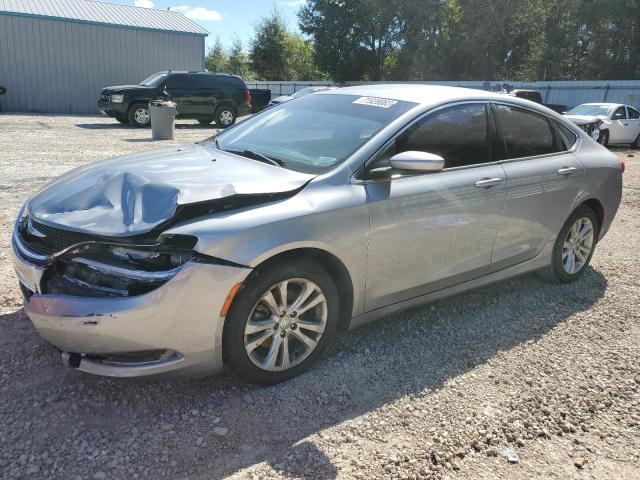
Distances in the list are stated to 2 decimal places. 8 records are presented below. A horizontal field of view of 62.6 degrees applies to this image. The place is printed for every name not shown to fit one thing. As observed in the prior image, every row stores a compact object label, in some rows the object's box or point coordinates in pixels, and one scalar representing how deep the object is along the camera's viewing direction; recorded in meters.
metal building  21.95
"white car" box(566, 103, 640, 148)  17.00
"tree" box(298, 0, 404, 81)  39.00
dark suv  17.20
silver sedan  2.51
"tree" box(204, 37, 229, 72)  57.41
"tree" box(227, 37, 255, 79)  53.91
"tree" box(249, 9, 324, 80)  46.84
